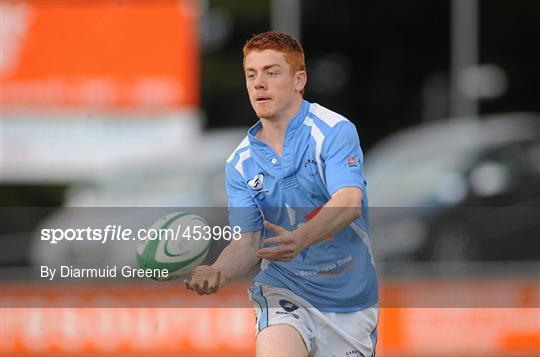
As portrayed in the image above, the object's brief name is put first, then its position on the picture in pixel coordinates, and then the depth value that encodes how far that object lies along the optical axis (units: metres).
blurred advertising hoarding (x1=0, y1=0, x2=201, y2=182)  50.81
